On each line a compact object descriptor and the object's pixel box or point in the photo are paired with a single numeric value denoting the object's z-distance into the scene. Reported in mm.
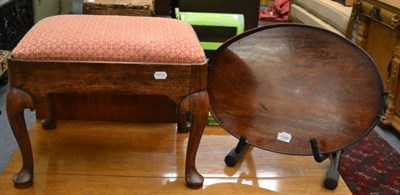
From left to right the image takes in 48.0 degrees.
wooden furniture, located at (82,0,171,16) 1874
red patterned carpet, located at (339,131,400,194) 1582
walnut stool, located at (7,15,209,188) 1062
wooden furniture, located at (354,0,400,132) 2012
